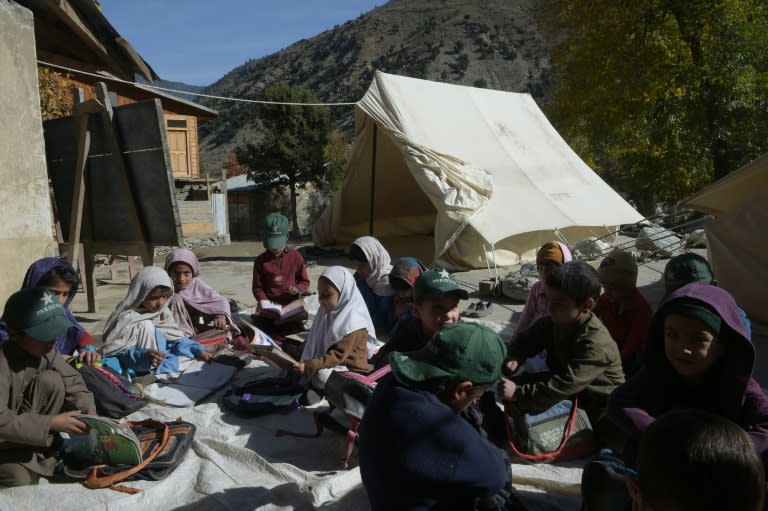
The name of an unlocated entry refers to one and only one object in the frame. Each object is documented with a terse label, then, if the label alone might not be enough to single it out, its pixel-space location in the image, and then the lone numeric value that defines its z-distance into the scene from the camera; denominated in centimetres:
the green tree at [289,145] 2069
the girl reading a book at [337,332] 318
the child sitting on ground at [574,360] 242
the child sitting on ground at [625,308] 303
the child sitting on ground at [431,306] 256
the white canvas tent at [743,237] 492
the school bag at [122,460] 239
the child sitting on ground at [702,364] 184
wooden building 869
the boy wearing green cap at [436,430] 152
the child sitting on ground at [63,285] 325
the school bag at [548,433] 254
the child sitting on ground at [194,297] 429
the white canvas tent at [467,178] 826
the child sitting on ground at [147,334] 361
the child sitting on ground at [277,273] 484
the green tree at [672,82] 906
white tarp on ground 225
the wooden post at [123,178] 492
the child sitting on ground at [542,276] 347
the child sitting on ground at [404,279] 413
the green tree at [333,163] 2244
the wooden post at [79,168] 503
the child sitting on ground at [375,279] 478
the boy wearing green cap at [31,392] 223
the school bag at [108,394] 296
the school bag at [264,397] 317
